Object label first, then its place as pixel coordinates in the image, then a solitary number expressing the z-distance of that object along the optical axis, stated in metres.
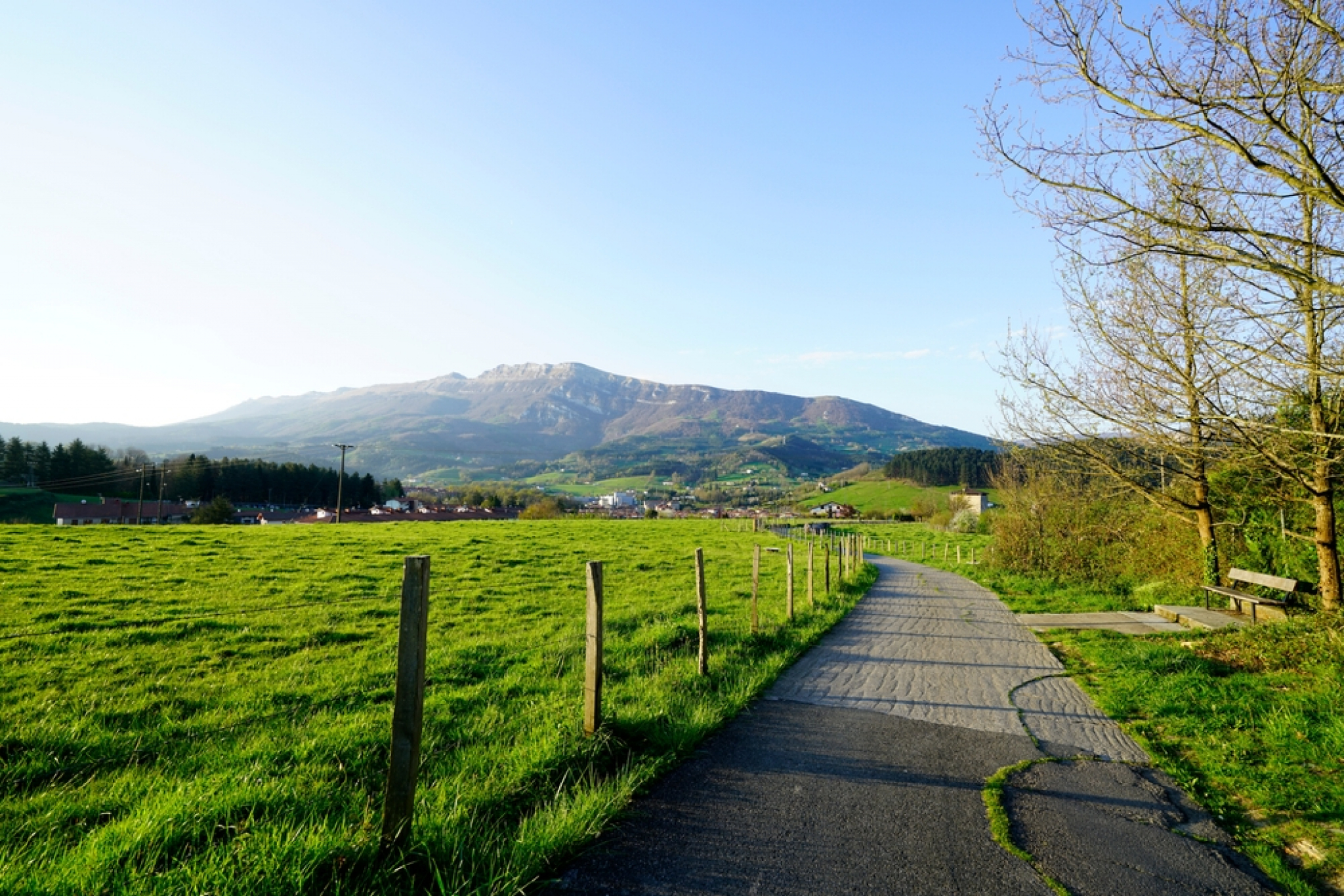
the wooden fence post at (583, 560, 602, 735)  5.29
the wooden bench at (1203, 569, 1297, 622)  10.28
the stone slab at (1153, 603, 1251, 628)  10.50
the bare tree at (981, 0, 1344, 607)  5.07
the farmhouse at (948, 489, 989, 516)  61.03
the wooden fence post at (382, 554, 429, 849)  3.44
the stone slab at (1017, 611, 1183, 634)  11.41
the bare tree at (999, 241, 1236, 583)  9.48
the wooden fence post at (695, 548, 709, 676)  7.77
